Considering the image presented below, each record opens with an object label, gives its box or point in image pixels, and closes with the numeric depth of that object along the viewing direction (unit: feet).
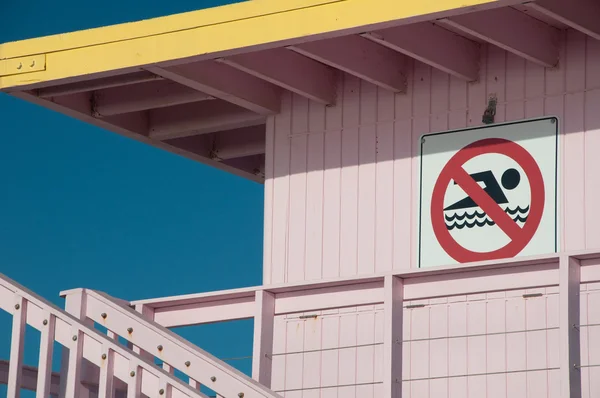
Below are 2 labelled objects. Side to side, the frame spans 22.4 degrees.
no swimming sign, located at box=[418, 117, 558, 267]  36.40
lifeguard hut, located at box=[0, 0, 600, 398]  32.19
